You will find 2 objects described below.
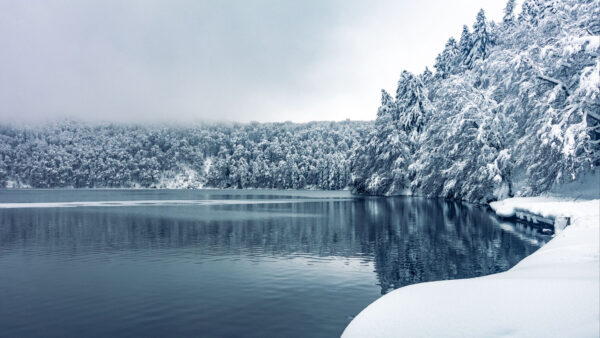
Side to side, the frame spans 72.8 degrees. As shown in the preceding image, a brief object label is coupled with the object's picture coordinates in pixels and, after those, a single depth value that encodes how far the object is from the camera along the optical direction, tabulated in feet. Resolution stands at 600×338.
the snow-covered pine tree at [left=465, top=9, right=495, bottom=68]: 249.75
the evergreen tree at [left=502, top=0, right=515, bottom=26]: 229.52
